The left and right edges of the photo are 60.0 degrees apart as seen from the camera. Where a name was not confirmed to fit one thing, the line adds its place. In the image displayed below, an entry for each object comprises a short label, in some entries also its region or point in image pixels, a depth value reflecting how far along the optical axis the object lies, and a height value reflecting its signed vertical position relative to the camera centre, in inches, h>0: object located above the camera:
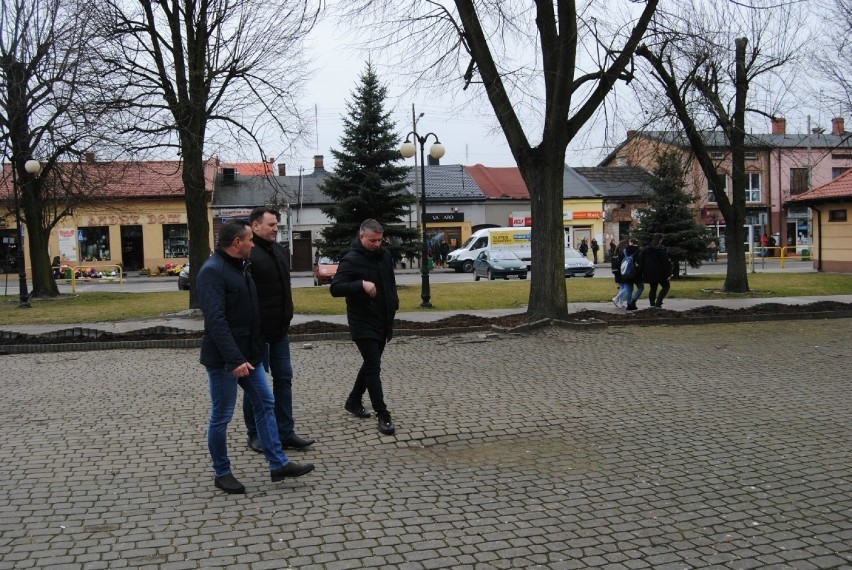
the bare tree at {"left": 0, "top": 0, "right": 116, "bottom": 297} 709.3 +159.2
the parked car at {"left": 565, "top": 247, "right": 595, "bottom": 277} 1347.2 -23.1
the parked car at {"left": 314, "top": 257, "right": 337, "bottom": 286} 1197.1 -17.8
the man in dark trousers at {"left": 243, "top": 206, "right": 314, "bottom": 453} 225.5 -15.7
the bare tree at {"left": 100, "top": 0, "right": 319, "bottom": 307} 672.4 +176.5
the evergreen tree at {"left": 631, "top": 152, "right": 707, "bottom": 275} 1232.8 +57.7
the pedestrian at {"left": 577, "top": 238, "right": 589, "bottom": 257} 1932.8 +16.9
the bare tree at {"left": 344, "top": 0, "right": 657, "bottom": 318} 554.3 +111.7
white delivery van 1667.1 +30.2
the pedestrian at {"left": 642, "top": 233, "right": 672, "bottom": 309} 653.9 -10.0
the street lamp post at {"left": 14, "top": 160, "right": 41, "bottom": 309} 859.4 -3.9
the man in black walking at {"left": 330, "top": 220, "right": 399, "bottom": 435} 257.1 -15.3
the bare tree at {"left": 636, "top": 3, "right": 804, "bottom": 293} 689.0 +150.2
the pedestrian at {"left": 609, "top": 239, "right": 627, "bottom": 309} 692.4 -14.7
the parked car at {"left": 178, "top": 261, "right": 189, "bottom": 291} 1174.3 -27.1
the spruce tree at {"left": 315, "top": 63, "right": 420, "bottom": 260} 1122.0 +120.9
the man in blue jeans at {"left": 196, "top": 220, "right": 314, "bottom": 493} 192.9 -22.8
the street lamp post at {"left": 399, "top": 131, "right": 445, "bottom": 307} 808.3 +126.0
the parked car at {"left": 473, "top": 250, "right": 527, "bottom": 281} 1277.1 -15.2
